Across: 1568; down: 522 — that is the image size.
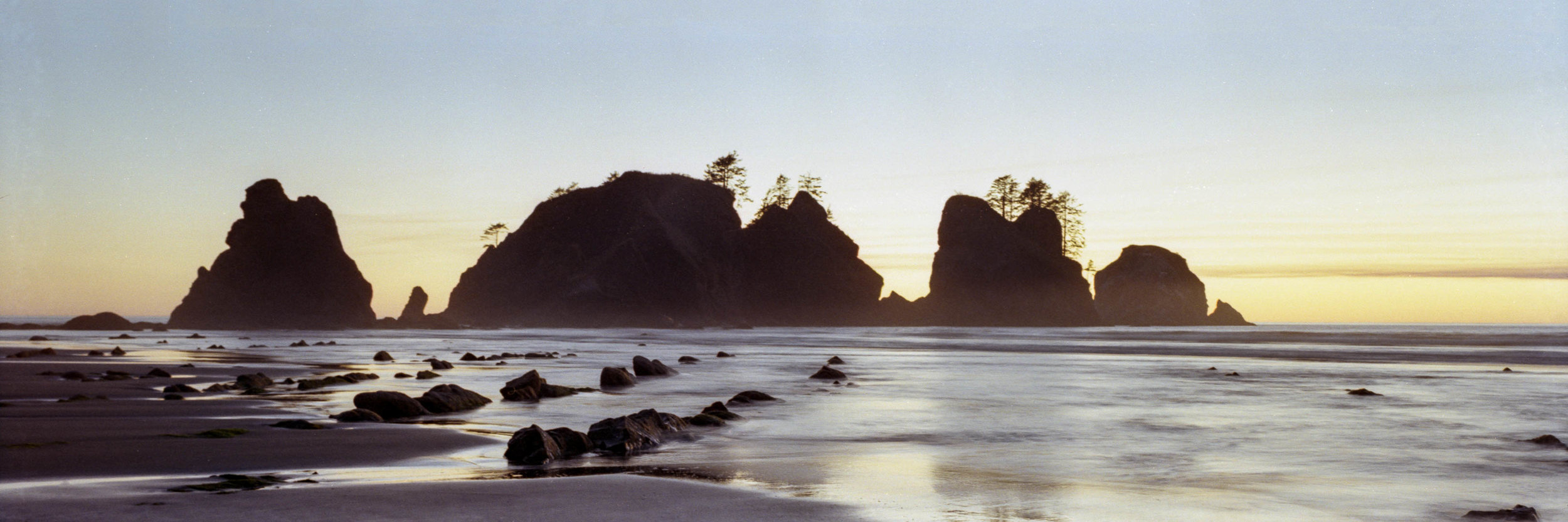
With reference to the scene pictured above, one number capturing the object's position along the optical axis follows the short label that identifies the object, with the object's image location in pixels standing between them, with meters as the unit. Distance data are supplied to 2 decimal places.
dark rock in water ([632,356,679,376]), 23.17
